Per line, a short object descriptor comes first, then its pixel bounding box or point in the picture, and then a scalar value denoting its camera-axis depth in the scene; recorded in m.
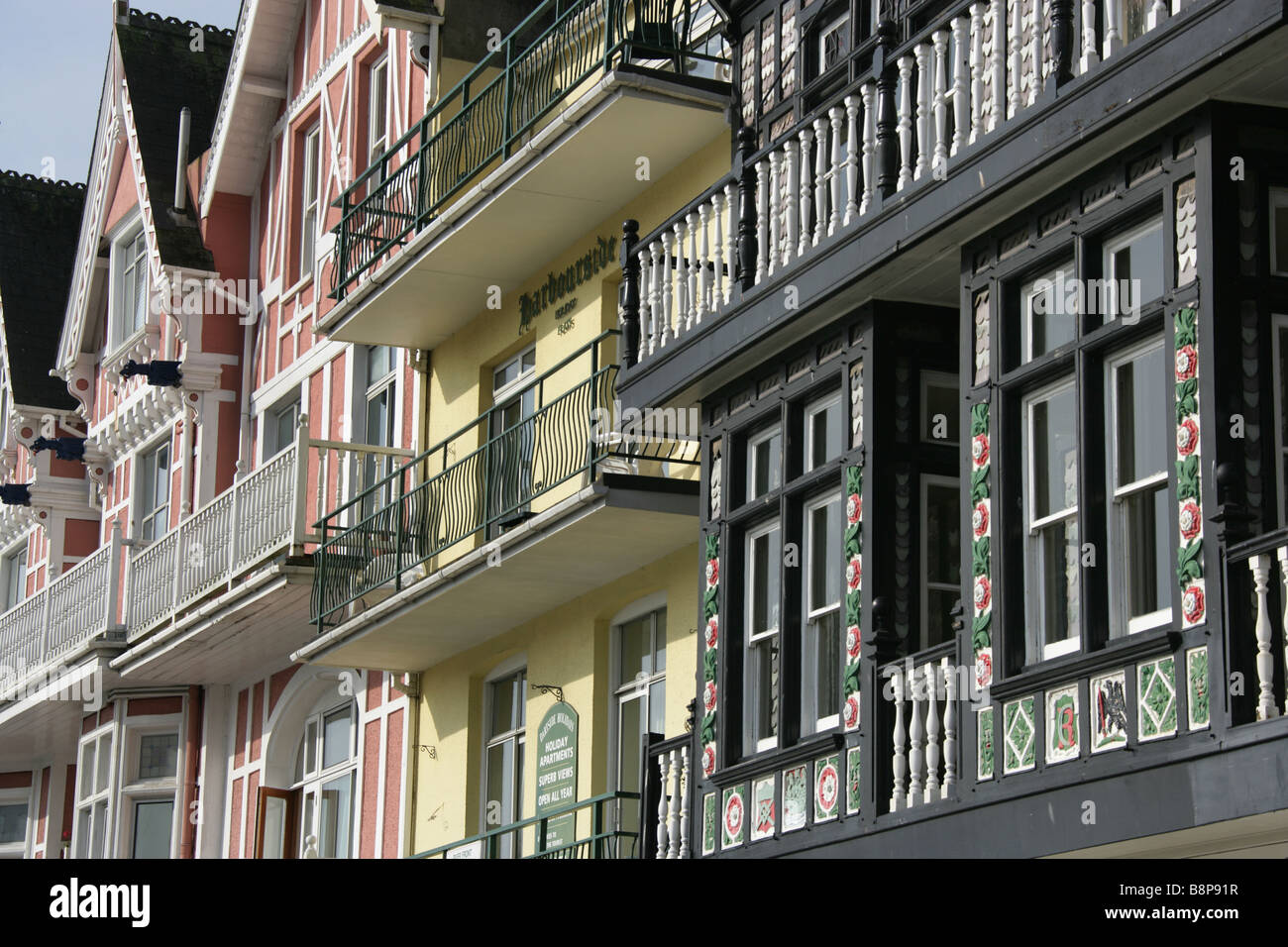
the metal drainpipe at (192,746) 29.98
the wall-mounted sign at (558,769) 20.98
